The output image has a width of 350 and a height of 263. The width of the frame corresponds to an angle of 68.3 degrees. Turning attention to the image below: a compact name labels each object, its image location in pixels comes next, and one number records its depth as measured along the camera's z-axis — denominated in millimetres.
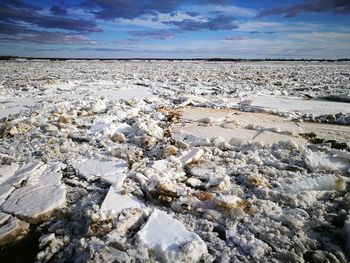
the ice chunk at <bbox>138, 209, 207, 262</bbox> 1645
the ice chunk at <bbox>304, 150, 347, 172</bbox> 2664
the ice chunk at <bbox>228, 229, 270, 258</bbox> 1675
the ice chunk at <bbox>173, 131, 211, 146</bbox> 3418
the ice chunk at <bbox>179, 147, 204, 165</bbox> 2924
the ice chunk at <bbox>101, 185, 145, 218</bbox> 2061
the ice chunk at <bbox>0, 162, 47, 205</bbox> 2376
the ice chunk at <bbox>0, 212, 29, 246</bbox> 1856
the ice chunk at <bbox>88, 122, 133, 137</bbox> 3896
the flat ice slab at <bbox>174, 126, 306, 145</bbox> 3512
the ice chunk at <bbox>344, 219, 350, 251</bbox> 1727
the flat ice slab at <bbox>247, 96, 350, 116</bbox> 5373
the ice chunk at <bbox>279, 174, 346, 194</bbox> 2289
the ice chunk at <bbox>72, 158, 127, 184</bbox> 2606
